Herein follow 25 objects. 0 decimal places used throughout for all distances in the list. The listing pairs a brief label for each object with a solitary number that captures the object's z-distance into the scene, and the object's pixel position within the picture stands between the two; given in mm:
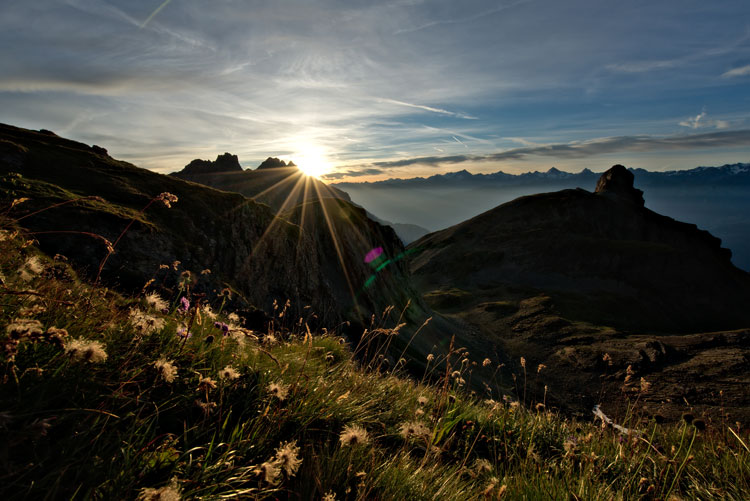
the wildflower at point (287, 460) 2259
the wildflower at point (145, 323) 2750
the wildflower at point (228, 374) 2851
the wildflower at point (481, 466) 3688
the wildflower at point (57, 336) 1971
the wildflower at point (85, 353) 1988
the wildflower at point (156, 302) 3477
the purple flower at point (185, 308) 4058
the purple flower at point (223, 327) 3800
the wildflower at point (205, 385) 2550
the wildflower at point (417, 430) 3135
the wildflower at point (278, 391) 2891
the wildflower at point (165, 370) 2441
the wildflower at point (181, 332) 3236
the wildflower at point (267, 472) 1967
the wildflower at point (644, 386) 4117
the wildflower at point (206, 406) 2564
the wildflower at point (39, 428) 1484
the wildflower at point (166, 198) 3438
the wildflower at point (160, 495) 1693
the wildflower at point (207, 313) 4117
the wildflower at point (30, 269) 3342
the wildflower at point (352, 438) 2473
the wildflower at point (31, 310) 2568
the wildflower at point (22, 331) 1854
